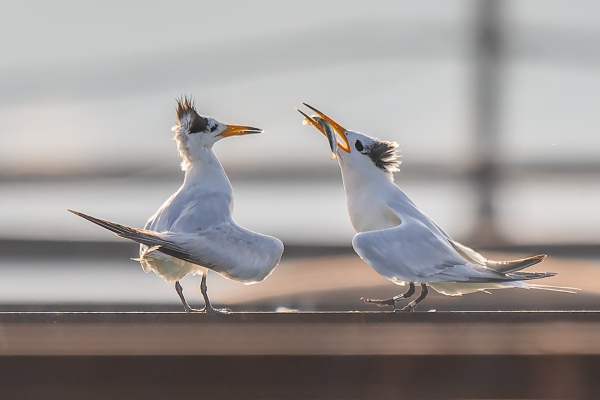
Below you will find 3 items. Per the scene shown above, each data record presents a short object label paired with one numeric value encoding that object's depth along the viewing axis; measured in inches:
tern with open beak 309.7
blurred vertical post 565.6
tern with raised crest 309.4
